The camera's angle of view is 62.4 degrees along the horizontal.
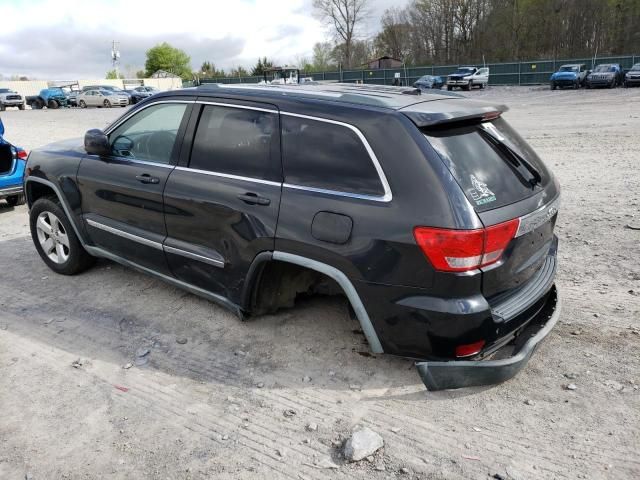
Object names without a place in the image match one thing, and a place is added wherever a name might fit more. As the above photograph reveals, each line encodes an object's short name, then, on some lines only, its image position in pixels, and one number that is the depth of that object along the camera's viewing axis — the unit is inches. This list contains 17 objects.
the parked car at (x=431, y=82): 1620.3
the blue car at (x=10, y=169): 291.0
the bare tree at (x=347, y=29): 3021.7
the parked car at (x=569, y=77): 1380.4
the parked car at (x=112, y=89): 1582.2
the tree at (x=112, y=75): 4739.2
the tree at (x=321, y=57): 3412.9
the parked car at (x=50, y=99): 1657.2
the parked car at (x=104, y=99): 1552.7
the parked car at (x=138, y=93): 1631.4
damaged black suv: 109.7
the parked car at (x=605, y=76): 1315.2
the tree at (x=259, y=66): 3384.8
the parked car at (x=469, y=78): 1571.1
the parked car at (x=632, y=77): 1274.6
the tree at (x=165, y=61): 4665.4
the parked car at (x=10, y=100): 1638.3
